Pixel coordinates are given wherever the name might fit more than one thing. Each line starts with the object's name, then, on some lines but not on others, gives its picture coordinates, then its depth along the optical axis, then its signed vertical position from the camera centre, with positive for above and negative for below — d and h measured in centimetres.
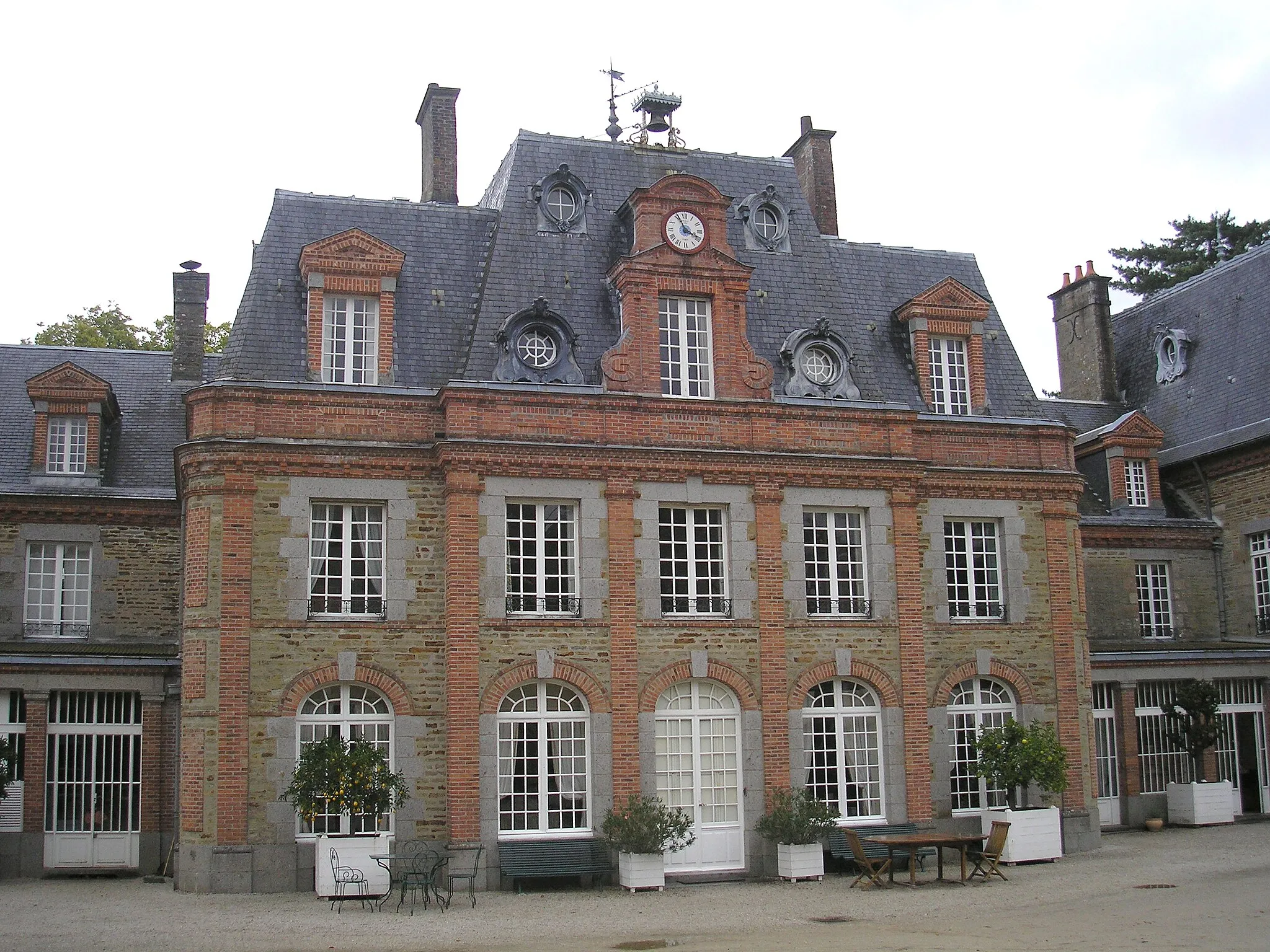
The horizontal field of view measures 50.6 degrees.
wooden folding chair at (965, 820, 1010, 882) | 1762 -221
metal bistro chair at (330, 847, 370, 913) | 1642 -223
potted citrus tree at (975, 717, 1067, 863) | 1892 -131
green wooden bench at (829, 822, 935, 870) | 1856 -222
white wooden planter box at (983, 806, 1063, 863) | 1906 -220
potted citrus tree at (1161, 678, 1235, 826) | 2373 -159
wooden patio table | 1675 -199
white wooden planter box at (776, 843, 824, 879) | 1825 -237
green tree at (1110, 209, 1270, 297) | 4144 +1333
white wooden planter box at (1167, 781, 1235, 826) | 2370 -224
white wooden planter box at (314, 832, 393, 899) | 1659 -203
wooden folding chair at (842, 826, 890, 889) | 1733 -230
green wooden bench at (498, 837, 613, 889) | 1736 -216
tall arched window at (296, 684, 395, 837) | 1780 -28
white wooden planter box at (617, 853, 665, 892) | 1741 -234
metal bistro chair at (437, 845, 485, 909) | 1638 -234
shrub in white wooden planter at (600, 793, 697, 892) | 1741 -192
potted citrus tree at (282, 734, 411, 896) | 1653 -118
